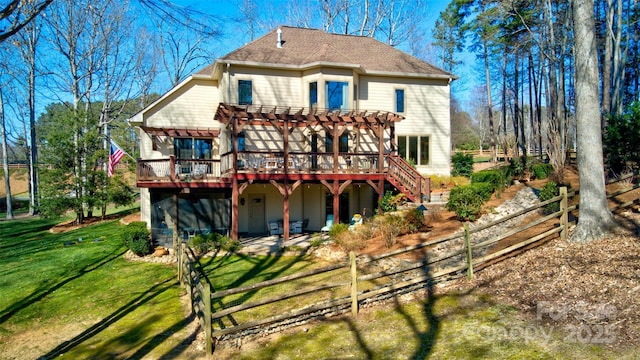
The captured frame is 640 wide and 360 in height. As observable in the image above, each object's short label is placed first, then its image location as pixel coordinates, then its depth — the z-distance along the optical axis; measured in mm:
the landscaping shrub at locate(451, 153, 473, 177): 24466
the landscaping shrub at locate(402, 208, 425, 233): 13503
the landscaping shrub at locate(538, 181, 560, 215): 12516
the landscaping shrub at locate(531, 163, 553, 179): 19238
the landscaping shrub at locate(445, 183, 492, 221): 13578
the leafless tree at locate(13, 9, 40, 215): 28438
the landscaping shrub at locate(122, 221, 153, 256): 15367
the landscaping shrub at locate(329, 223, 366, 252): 13500
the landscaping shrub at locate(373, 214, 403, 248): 12861
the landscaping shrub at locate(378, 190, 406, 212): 15705
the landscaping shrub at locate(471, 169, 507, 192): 17438
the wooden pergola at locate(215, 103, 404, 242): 16188
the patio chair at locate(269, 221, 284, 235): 18500
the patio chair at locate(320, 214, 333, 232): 17844
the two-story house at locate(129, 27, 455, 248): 16844
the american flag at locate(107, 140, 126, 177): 19812
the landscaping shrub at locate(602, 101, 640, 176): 12727
